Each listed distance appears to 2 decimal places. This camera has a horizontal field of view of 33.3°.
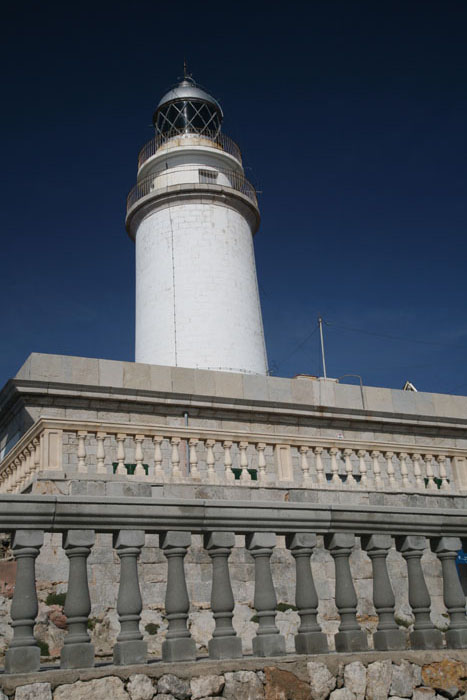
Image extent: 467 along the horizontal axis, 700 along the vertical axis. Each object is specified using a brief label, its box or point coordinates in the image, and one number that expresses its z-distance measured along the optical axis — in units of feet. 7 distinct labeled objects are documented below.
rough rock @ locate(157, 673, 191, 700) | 14.60
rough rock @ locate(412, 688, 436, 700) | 16.57
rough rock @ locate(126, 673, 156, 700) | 14.35
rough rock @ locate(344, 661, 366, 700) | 16.21
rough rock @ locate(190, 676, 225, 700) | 14.82
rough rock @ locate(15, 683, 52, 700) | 13.66
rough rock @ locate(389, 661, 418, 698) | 16.55
